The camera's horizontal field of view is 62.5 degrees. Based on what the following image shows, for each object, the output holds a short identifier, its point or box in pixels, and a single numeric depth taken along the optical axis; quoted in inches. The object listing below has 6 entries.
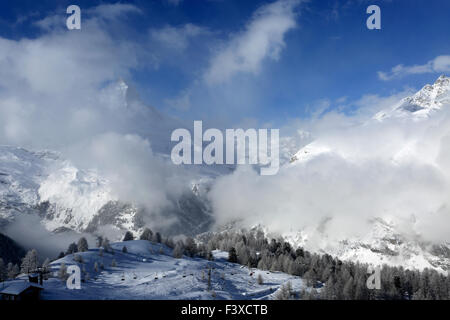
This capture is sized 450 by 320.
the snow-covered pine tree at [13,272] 6458.2
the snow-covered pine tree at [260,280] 6277.1
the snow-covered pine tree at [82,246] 7497.1
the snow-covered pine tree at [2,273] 6506.4
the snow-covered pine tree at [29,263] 6510.8
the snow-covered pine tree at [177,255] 7770.7
